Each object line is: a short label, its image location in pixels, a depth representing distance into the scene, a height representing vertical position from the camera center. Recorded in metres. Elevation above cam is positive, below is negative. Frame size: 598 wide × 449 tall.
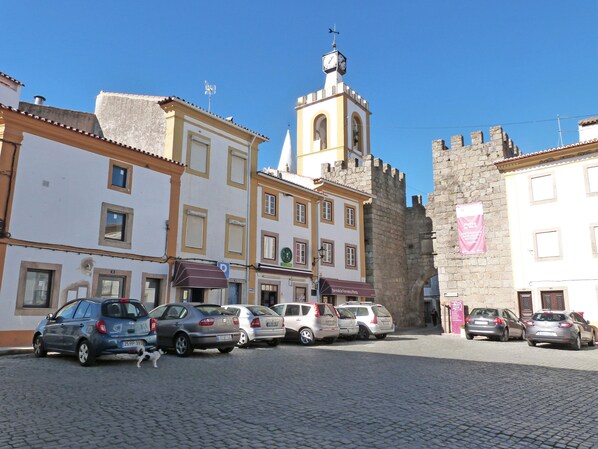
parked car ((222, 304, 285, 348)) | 15.48 -0.44
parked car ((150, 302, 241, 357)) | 12.74 -0.49
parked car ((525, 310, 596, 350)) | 17.02 -0.59
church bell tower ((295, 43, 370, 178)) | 48.53 +19.83
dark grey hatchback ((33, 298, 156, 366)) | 10.41 -0.44
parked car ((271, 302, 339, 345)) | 17.31 -0.40
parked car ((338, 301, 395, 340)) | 20.70 -0.38
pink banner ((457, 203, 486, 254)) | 27.62 +4.96
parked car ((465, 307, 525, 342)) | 20.53 -0.55
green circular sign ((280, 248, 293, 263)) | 25.92 +3.09
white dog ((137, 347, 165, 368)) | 10.59 -1.03
